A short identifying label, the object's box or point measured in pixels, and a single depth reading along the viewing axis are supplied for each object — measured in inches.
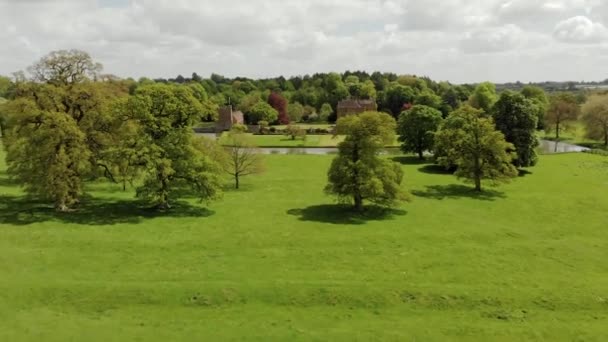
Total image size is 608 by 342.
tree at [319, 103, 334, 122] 5403.5
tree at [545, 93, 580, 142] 3690.9
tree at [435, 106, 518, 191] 1745.8
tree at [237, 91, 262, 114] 5024.6
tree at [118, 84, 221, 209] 1392.7
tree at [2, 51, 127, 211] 1323.8
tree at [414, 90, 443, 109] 4308.6
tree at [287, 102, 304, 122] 5305.1
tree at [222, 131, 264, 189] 1899.6
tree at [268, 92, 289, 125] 5083.7
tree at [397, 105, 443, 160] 2539.4
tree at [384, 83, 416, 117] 5093.5
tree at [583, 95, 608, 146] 3095.5
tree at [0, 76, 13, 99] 1438.2
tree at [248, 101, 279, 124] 4697.3
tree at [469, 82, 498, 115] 4143.7
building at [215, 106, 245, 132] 4448.8
